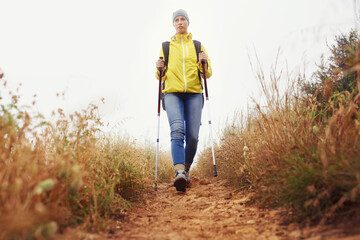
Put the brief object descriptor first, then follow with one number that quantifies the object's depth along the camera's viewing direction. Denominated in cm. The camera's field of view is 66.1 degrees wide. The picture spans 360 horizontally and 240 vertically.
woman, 386
